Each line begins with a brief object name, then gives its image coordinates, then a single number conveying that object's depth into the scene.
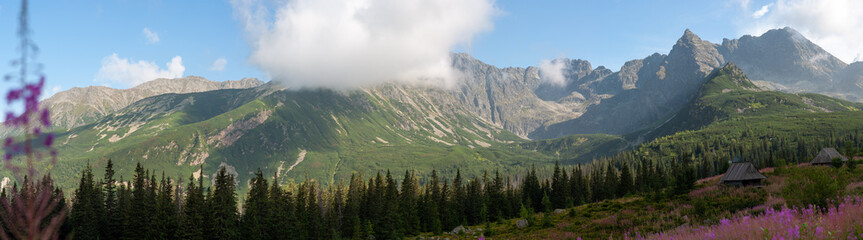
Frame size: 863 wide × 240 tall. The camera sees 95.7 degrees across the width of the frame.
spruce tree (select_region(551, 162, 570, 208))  113.27
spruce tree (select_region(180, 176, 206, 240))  57.88
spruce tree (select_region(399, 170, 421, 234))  89.82
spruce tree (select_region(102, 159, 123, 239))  72.12
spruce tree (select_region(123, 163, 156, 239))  67.19
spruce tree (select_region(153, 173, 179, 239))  62.58
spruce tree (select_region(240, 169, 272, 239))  73.31
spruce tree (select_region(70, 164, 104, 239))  69.00
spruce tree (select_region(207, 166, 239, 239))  65.62
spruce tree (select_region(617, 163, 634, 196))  111.72
